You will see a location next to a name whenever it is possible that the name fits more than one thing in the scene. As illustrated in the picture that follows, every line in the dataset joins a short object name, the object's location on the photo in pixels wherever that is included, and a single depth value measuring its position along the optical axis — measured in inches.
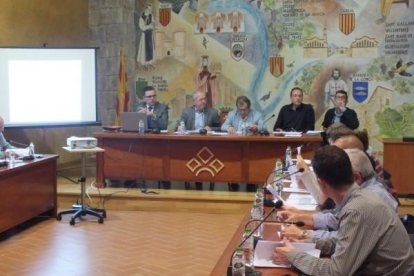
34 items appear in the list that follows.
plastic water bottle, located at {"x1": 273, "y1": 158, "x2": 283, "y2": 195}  153.5
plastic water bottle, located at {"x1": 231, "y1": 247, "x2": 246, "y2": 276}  82.2
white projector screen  274.5
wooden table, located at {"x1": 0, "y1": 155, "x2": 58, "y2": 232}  207.2
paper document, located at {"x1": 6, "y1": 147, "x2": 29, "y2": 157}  232.0
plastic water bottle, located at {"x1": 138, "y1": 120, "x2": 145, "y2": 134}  271.1
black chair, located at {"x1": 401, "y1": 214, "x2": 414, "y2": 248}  117.1
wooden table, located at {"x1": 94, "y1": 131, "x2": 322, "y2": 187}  261.2
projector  232.4
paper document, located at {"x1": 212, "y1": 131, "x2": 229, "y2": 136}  270.3
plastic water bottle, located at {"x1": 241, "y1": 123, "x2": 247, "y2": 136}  267.6
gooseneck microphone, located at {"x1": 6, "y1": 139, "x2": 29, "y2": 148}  287.9
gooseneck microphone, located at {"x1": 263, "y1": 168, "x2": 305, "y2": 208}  135.4
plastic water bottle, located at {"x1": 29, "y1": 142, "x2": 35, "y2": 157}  234.5
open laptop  271.7
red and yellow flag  343.9
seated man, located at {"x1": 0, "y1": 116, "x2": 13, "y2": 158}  240.0
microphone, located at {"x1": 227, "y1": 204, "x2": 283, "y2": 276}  84.4
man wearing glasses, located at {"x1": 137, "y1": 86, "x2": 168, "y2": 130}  288.8
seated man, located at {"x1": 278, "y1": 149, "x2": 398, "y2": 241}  115.2
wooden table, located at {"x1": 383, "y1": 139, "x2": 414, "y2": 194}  261.6
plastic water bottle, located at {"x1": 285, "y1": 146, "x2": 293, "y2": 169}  189.7
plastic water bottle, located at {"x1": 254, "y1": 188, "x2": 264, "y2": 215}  122.6
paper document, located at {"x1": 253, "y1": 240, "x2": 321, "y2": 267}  94.6
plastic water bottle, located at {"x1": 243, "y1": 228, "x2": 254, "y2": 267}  89.8
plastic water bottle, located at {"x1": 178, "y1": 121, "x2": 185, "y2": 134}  272.5
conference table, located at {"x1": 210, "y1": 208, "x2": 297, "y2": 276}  88.4
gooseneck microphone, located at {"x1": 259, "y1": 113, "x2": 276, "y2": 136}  265.4
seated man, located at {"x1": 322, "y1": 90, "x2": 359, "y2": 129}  288.8
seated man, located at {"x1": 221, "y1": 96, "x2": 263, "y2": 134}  281.9
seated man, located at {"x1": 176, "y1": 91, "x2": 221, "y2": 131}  289.1
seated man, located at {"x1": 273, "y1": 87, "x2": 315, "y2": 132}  291.7
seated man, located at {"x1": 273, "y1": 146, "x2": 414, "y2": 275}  81.0
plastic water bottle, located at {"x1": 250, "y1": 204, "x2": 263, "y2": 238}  111.7
